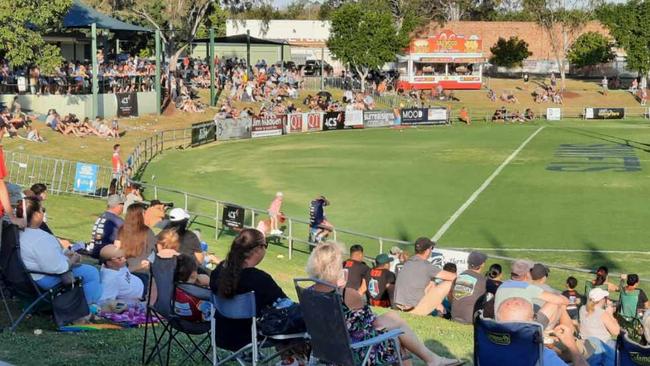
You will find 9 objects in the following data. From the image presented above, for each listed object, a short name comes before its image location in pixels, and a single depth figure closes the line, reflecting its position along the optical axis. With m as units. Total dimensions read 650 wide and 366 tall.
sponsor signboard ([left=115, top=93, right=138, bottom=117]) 48.84
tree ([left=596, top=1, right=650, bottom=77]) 81.00
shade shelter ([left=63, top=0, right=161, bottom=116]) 45.28
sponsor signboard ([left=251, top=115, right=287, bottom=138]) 51.75
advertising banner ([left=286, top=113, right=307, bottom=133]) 54.59
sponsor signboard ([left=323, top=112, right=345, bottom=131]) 57.28
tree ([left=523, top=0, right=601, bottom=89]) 91.56
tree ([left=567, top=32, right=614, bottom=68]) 92.81
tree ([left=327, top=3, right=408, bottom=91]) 77.56
